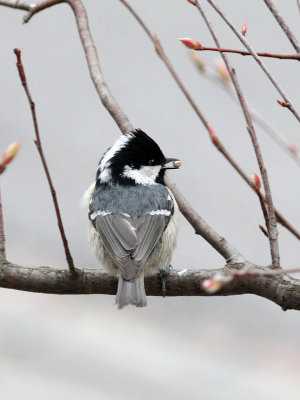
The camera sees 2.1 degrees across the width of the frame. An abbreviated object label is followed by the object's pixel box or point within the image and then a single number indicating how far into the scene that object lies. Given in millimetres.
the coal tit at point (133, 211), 4346
